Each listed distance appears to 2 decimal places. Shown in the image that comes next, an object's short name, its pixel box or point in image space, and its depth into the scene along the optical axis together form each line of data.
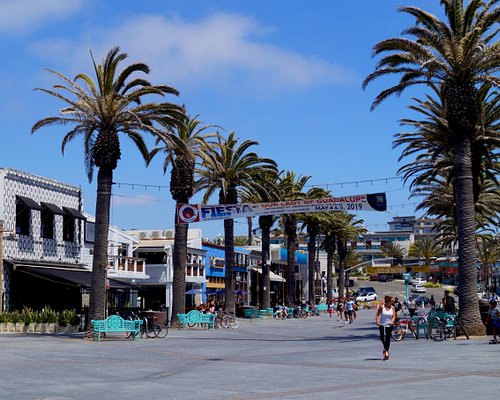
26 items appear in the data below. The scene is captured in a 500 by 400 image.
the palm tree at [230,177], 49.12
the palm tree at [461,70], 29.53
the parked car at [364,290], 99.57
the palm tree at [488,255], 120.71
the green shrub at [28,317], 35.50
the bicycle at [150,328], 32.69
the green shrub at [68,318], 36.53
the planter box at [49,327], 35.97
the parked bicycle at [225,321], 43.38
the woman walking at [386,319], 20.18
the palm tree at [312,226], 68.56
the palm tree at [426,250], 135.88
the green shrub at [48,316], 36.00
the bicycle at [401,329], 28.86
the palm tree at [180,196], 41.84
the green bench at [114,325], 31.38
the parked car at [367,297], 94.75
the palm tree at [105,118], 33.38
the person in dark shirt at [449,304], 34.47
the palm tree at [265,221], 53.05
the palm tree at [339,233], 77.19
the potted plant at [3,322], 35.12
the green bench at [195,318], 41.31
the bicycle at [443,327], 28.27
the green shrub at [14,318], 35.31
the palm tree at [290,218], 63.94
